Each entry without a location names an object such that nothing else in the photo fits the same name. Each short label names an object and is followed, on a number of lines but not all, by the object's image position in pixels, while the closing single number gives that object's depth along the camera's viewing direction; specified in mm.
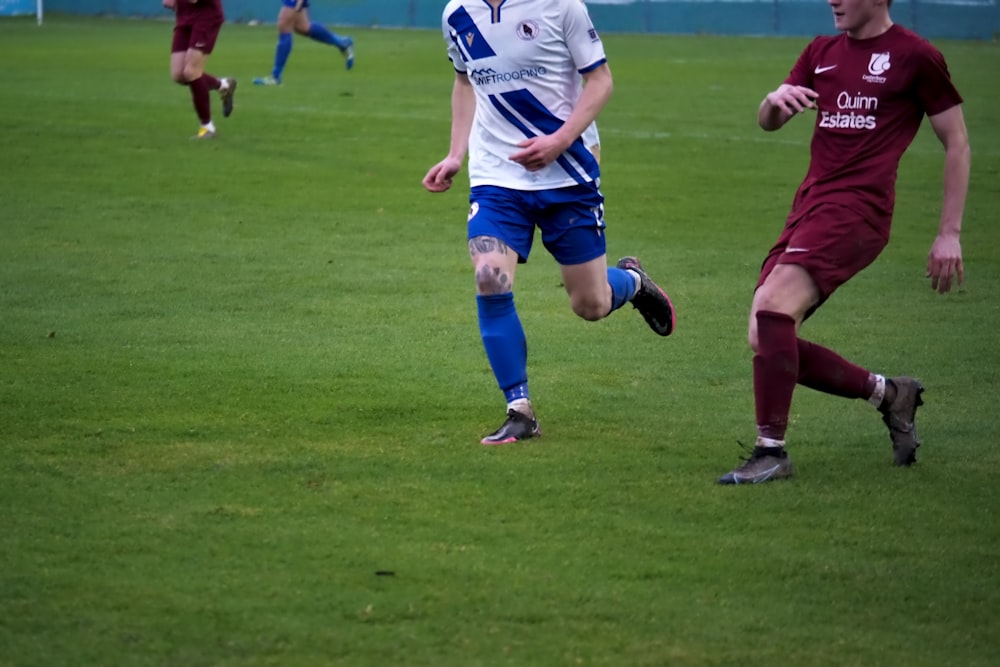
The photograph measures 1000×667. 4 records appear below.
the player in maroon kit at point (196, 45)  32219
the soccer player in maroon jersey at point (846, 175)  10969
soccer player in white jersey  12344
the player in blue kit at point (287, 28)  44250
